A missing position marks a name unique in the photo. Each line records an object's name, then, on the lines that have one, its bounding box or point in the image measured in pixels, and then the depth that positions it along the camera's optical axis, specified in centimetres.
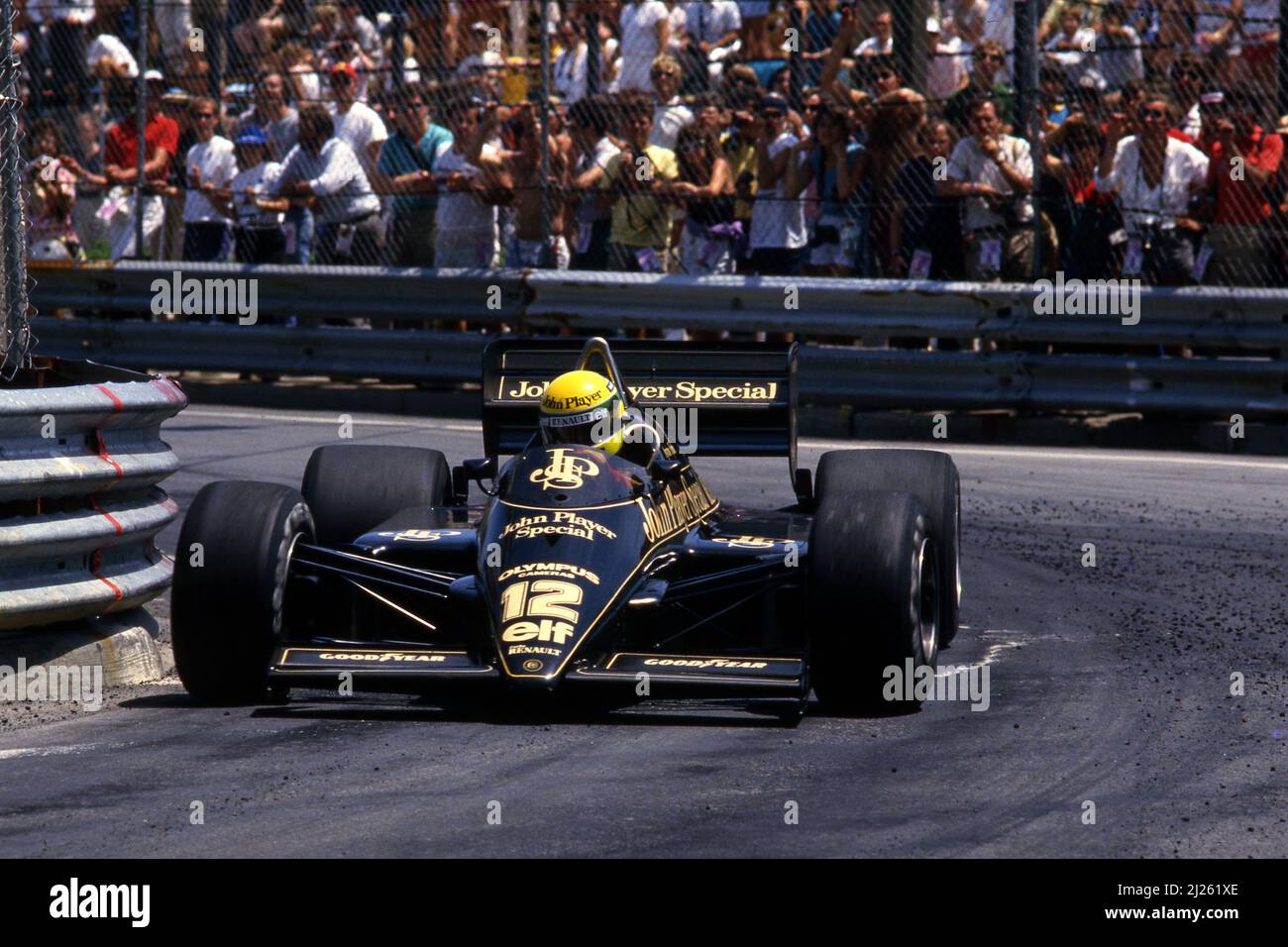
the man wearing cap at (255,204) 1630
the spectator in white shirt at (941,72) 1388
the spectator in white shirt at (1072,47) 1376
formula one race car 661
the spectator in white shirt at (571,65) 1630
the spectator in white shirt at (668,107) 1450
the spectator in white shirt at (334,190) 1567
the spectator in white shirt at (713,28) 1609
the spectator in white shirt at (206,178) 1652
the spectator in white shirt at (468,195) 1512
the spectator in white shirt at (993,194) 1363
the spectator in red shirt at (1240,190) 1292
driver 779
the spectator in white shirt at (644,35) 1558
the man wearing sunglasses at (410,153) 1554
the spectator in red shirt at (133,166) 1680
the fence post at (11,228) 771
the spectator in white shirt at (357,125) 1561
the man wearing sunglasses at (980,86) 1362
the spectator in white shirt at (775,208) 1423
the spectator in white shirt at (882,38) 1401
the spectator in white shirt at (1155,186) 1330
